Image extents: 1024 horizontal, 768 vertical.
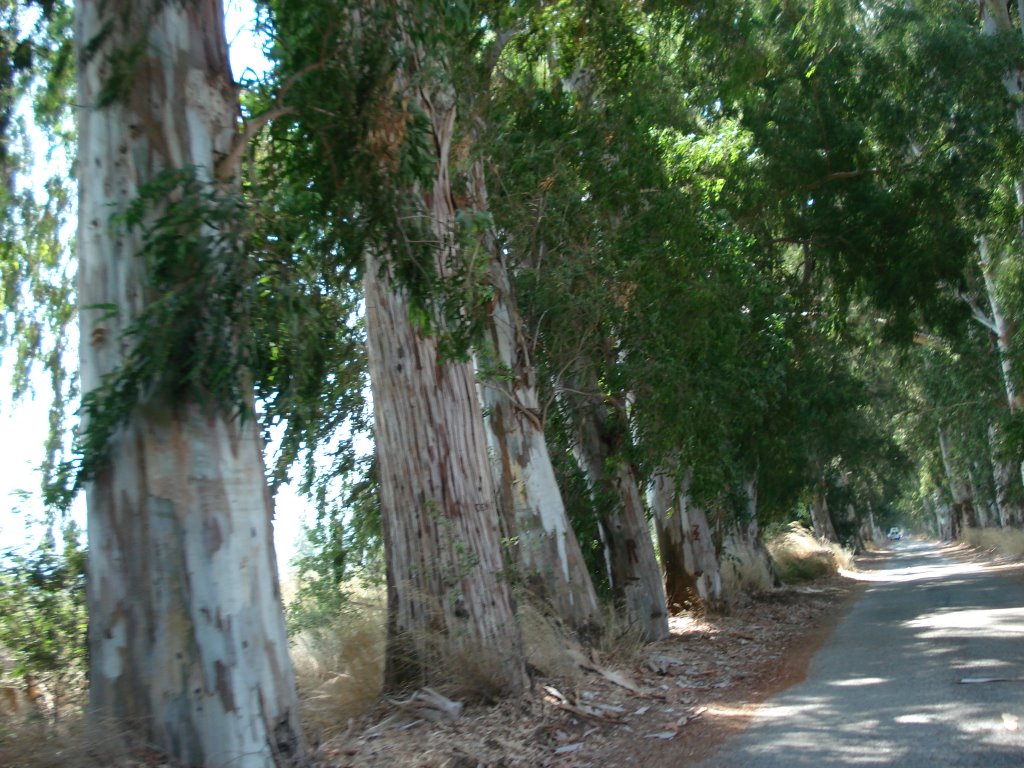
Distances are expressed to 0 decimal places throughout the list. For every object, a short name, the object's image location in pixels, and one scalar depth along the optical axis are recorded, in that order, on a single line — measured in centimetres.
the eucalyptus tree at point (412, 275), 831
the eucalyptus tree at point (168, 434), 612
